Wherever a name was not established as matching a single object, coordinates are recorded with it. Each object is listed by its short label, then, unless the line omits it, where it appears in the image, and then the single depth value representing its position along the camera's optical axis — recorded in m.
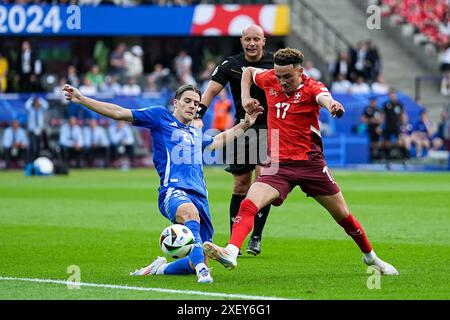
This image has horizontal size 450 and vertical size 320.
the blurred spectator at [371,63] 36.78
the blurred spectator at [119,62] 36.53
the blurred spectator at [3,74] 34.38
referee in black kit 13.24
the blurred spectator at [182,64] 36.75
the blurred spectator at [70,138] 33.16
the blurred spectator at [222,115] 33.03
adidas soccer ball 10.21
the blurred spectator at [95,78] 35.00
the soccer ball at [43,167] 30.09
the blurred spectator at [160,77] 36.06
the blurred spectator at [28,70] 34.59
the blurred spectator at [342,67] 36.75
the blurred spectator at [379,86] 36.34
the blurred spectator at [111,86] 34.97
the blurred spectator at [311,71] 36.15
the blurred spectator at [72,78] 34.41
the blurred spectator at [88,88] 34.08
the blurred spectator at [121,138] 33.78
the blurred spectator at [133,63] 36.53
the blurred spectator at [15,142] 32.62
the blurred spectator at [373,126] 34.06
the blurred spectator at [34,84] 34.59
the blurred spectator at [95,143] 33.62
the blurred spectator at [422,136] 34.41
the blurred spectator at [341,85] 35.91
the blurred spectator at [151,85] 35.56
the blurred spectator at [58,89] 33.72
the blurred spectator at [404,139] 34.00
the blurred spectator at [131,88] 34.81
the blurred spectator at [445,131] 34.34
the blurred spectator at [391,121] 33.91
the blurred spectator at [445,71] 38.47
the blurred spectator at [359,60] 36.72
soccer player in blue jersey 10.66
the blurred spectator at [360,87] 35.91
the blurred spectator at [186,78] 35.64
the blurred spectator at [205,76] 35.28
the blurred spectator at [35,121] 32.41
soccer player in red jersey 10.69
